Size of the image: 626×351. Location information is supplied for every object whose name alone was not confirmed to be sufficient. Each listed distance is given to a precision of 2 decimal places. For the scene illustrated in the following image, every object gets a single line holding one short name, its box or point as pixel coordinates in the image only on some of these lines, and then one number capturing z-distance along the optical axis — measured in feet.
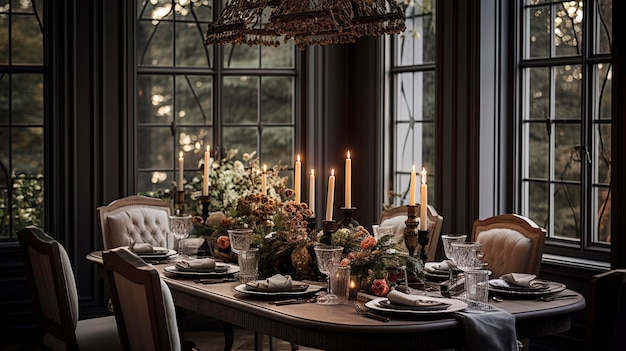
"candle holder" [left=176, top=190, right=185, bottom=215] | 15.53
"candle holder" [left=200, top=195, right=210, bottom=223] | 14.97
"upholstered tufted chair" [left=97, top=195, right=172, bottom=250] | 16.40
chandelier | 12.07
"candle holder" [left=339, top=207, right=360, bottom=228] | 12.38
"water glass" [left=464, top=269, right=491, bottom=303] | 10.93
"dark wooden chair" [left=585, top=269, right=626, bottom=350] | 9.52
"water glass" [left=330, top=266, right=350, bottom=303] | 11.34
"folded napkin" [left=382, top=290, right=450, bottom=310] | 10.32
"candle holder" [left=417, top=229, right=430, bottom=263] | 11.51
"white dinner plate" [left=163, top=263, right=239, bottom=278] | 13.03
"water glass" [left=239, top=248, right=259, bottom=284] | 12.41
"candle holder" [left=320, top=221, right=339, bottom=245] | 12.02
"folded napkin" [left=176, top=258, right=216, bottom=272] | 13.20
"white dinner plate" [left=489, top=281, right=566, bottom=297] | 11.43
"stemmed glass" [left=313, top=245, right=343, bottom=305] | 10.98
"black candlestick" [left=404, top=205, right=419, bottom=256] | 11.68
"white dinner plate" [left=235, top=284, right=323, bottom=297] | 11.39
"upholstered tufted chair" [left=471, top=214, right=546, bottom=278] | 13.14
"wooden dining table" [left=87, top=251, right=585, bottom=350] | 9.81
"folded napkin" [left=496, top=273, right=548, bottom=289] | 11.61
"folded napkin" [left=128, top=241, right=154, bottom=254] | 14.87
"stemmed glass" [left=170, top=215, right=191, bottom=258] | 14.26
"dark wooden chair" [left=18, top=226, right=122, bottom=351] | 12.44
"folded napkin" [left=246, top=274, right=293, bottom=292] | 11.46
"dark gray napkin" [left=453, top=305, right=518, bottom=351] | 9.99
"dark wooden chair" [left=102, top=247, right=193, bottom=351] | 9.66
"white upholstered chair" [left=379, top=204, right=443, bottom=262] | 15.24
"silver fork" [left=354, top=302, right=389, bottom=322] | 10.12
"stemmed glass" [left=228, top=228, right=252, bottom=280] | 12.52
